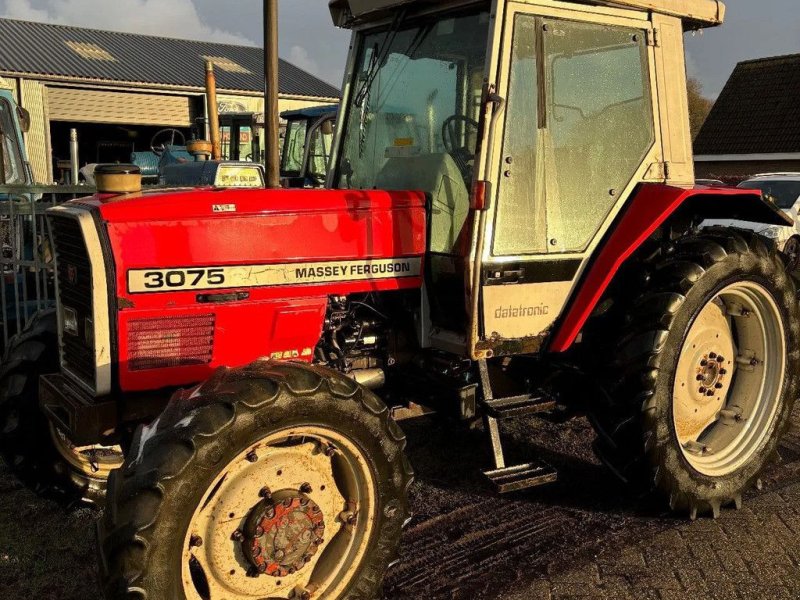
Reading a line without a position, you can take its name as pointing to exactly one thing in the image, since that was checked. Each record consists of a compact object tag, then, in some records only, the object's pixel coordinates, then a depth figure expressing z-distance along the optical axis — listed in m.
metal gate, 6.29
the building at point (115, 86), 22.86
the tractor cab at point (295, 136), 13.47
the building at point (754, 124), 24.92
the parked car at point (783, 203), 11.93
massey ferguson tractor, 2.83
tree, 45.96
